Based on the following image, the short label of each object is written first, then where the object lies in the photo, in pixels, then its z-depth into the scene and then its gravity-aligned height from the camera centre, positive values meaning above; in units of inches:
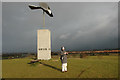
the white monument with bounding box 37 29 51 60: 516.4 -12.1
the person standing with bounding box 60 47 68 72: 268.1 -49.7
